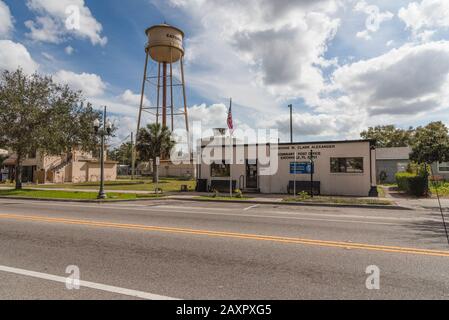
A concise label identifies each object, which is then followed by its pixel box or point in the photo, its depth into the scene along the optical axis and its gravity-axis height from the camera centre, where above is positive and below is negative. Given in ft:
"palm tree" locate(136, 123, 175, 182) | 126.11 +12.63
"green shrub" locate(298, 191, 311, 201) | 57.56 -4.59
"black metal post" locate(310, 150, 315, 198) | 64.11 +1.32
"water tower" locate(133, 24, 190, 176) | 148.05 +58.69
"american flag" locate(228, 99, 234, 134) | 66.23 +10.56
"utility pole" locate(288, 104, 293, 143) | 133.08 +22.79
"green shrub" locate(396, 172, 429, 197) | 65.82 -2.60
